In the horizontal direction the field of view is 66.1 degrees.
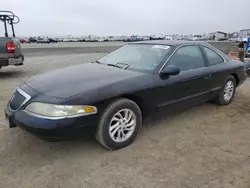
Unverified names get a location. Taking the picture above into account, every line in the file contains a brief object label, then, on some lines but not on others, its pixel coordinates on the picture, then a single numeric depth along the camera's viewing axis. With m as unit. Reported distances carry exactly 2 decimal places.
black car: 2.19
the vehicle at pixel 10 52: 5.97
